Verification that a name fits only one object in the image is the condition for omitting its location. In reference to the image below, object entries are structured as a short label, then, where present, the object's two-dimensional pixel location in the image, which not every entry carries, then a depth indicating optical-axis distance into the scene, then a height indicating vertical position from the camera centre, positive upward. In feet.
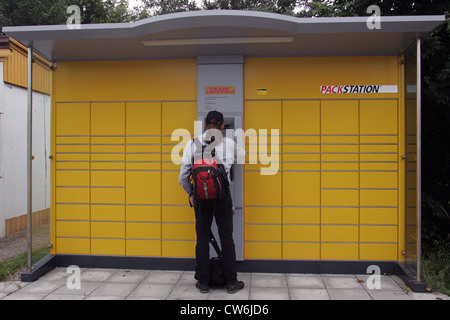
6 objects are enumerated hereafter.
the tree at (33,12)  42.06 +16.88
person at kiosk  12.78 -1.96
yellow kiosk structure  14.84 +0.26
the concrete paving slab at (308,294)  12.71 -4.94
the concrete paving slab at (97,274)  14.57 -4.93
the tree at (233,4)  55.88 +23.67
